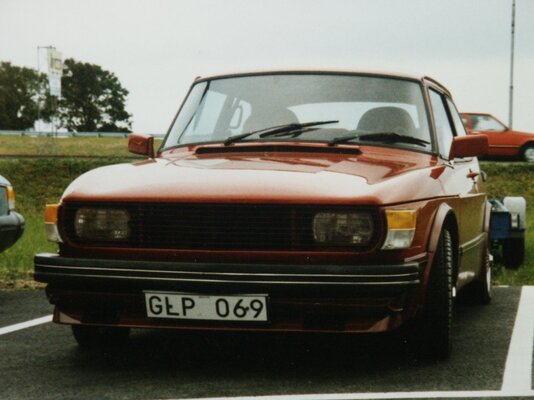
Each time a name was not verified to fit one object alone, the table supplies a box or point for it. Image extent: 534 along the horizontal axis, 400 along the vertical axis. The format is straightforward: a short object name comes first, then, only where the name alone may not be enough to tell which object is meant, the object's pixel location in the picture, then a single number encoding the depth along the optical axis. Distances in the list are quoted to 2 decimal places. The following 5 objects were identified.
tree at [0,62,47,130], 96.70
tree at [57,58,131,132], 93.38
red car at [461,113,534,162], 28.33
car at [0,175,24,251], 8.00
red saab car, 4.80
